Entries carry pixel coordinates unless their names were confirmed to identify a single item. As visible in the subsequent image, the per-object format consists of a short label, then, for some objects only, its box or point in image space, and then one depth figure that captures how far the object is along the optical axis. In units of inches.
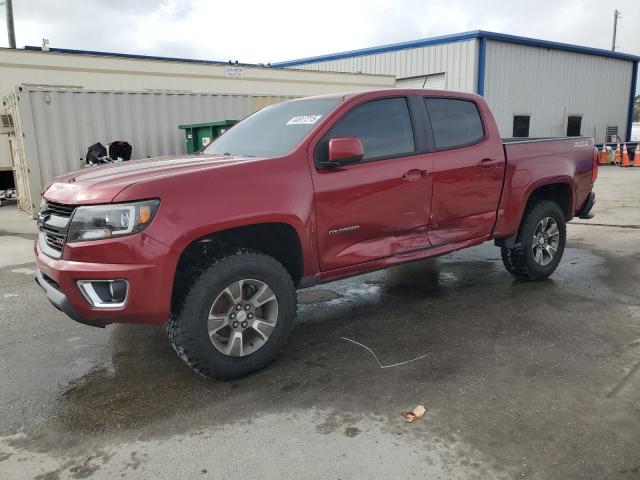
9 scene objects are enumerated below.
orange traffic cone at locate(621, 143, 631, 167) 844.0
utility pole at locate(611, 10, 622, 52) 1877.5
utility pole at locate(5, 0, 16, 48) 844.6
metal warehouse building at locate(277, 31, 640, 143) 772.6
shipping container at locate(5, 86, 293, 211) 415.5
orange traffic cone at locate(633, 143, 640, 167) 833.5
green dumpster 420.2
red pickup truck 119.2
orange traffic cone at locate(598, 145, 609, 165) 911.0
